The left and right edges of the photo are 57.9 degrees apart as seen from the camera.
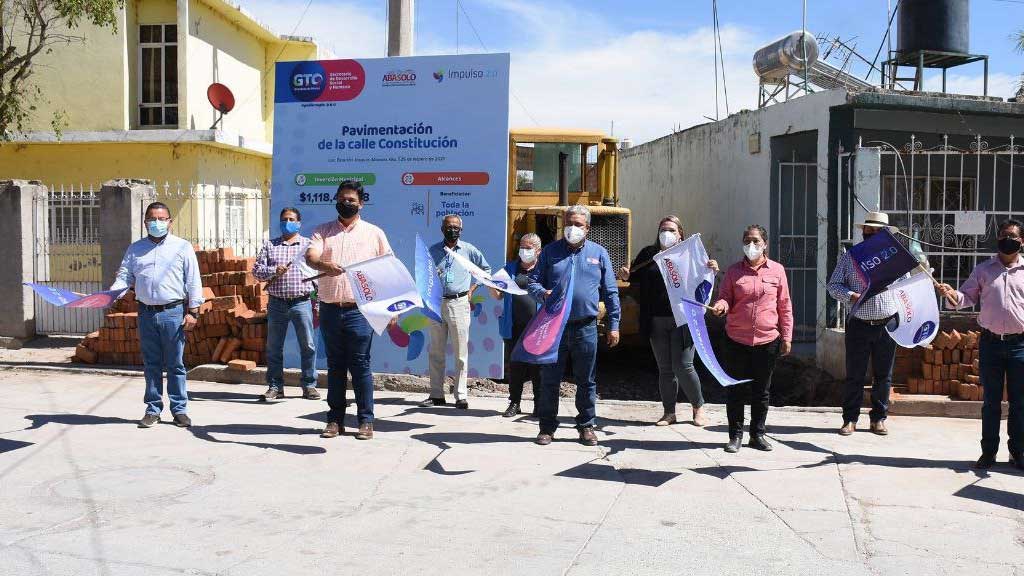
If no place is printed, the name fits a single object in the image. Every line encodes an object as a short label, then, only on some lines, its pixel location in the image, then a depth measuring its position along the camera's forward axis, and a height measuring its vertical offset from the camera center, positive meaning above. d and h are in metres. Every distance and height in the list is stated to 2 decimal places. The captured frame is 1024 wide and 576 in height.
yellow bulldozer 12.10 +1.01
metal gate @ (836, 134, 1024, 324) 10.47 +0.93
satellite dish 17.55 +3.10
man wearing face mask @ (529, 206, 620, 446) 7.61 -0.38
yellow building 17.23 +2.81
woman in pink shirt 7.28 -0.47
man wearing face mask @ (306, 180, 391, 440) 7.45 -0.38
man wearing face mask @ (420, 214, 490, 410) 8.85 -0.46
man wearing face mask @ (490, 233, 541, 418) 8.62 -0.53
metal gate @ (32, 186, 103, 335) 13.05 +0.07
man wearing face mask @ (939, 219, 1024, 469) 6.91 -0.58
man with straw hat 8.02 -0.69
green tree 13.20 +3.56
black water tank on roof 14.02 +3.60
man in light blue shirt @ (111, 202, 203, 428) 7.95 -0.34
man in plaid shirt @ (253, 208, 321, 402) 9.30 -0.41
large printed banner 9.77 +1.19
